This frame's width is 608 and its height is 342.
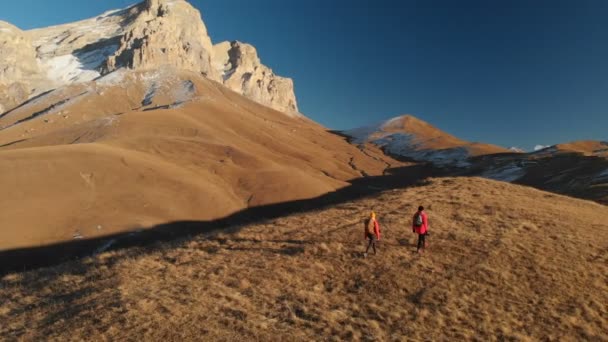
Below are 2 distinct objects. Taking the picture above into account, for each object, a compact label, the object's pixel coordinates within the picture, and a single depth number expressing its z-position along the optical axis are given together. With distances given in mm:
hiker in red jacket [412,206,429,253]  21750
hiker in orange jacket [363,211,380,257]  21484
